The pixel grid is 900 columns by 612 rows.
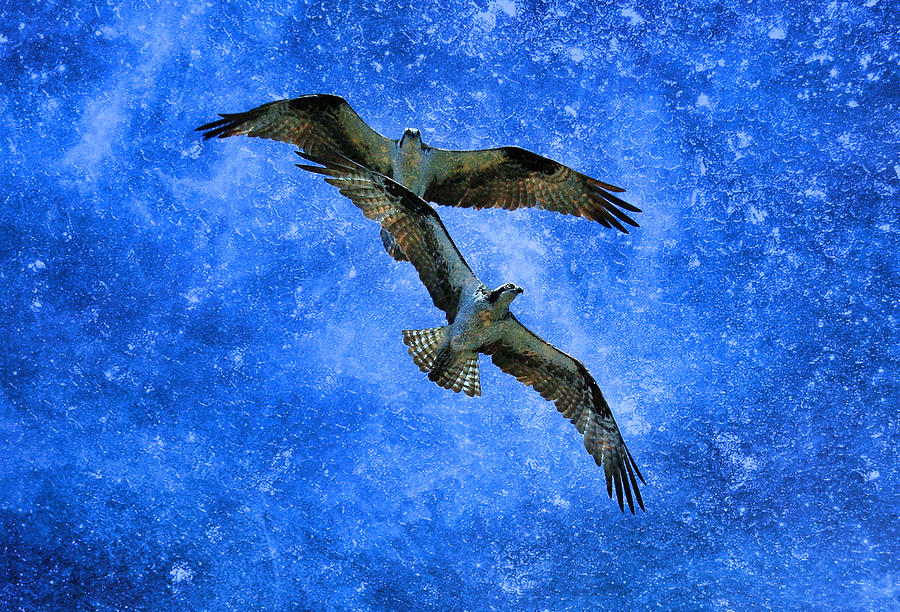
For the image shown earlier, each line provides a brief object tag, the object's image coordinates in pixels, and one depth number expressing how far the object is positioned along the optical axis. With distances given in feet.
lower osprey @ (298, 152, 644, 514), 53.67
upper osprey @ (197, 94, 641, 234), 58.44
